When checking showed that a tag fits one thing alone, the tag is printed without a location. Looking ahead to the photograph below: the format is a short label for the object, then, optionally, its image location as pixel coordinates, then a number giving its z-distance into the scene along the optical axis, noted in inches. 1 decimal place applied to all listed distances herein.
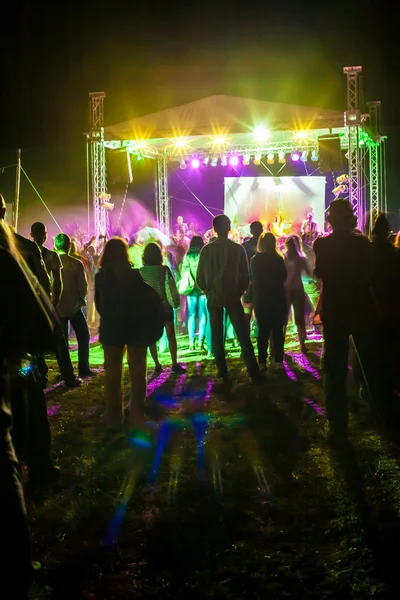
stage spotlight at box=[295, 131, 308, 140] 568.2
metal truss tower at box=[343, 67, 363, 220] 516.1
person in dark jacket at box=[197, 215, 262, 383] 266.7
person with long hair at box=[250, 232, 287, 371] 287.6
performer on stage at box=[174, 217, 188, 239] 685.8
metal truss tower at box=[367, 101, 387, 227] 568.4
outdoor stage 536.4
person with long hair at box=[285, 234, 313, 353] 330.6
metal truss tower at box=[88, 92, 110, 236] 572.1
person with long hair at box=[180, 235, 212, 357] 346.6
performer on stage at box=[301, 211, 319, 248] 485.7
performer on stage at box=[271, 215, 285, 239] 579.3
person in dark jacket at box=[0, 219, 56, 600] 73.1
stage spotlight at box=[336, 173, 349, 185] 575.3
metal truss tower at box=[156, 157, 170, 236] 748.6
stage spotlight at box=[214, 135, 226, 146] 587.8
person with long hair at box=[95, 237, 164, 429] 196.1
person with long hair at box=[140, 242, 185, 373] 287.7
